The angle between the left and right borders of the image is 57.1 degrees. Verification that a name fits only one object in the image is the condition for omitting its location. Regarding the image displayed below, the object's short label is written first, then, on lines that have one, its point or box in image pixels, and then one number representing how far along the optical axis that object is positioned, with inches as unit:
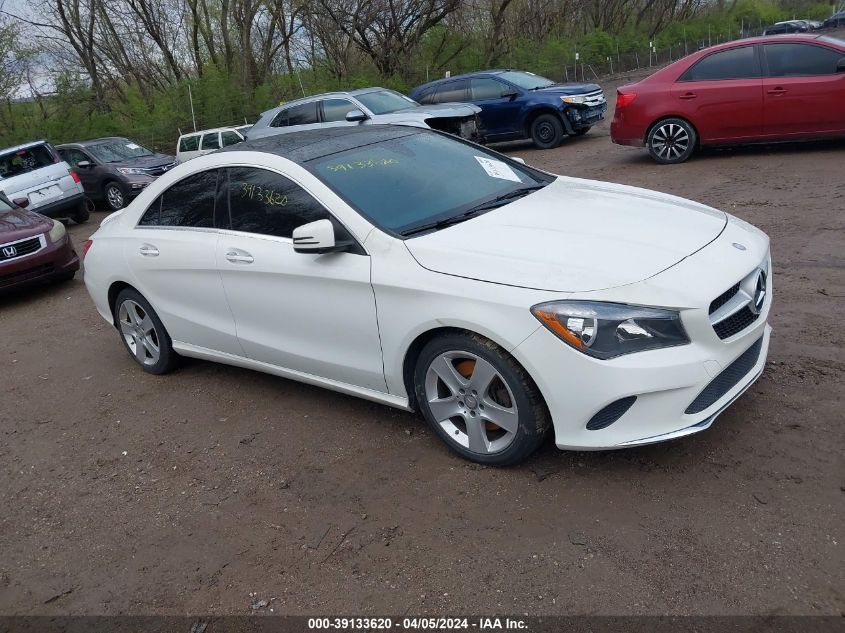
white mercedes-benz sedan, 129.8
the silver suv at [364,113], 553.9
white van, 683.4
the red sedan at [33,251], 343.6
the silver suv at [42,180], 552.7
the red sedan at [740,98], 382.3
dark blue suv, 590.9
